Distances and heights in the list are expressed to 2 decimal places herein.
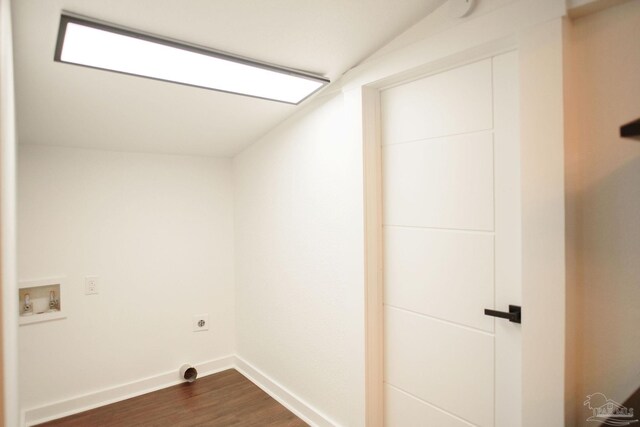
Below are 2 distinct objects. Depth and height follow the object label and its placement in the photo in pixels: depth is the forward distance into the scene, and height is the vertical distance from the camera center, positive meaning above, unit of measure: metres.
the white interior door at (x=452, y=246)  1.46 -0.17
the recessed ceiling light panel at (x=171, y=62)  1.47 +0.77
